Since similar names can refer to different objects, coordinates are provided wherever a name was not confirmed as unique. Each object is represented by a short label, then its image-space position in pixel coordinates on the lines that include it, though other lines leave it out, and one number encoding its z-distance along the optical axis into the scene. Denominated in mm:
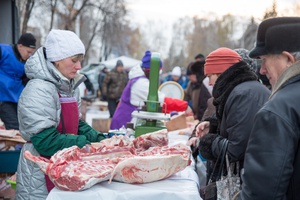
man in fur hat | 1973
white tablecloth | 2621
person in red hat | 3201
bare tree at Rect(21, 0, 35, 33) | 12125
